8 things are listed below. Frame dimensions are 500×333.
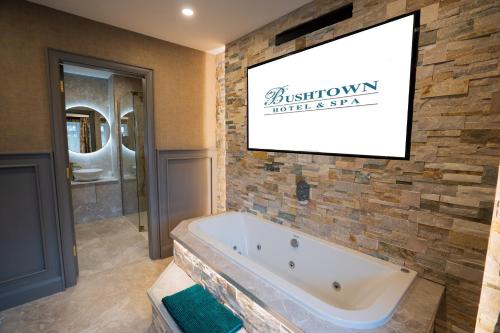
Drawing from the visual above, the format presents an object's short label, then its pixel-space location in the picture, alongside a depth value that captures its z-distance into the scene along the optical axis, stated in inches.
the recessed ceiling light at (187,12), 78.7
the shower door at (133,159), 132.4
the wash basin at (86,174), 149.0
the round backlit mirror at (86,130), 151.9
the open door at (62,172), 80.7
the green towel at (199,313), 52.3
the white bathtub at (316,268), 46.3
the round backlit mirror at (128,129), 143.0
